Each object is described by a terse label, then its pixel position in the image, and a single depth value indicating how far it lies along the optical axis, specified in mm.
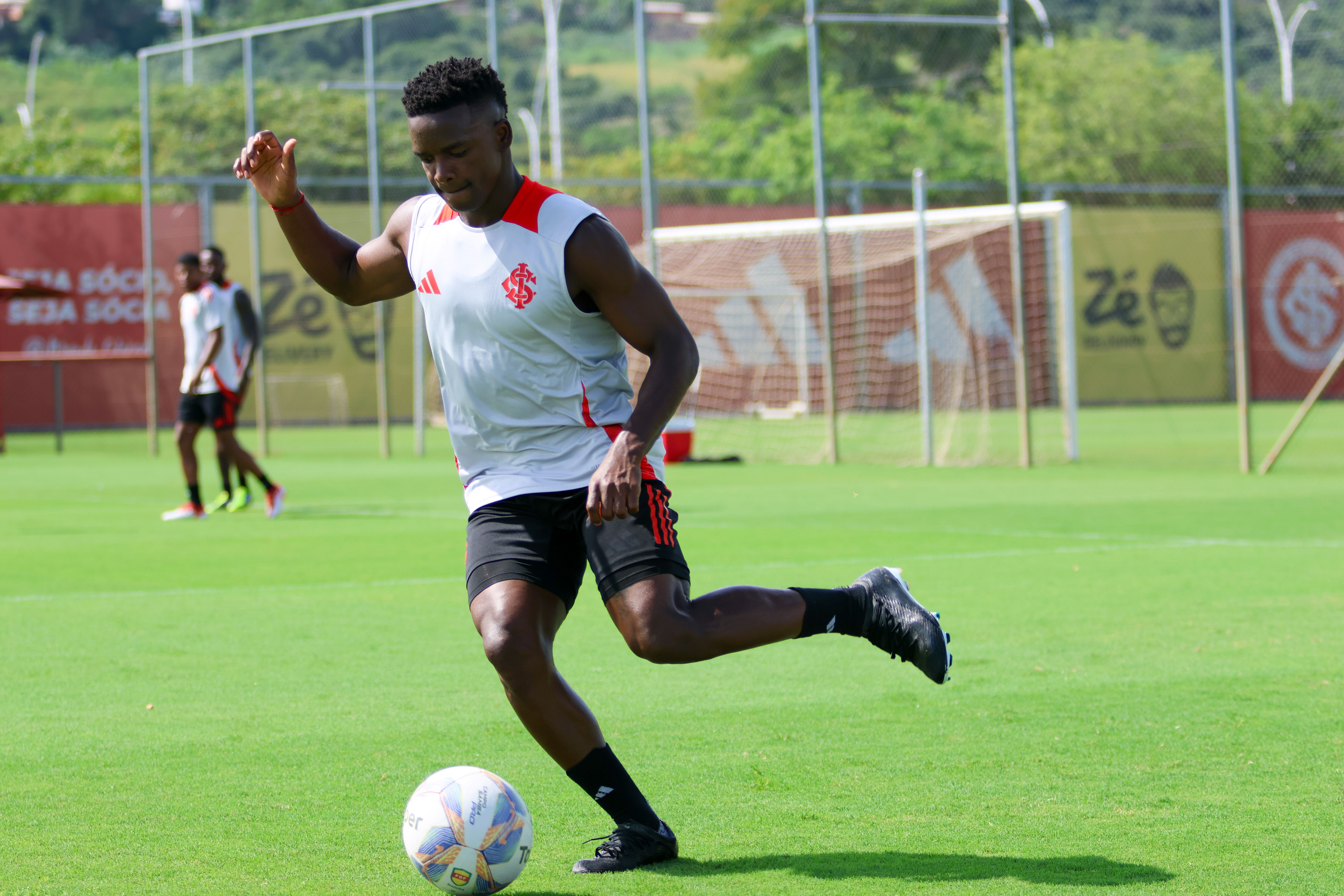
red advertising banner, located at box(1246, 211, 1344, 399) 37125
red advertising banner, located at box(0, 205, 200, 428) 34562
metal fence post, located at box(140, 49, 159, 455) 26938
